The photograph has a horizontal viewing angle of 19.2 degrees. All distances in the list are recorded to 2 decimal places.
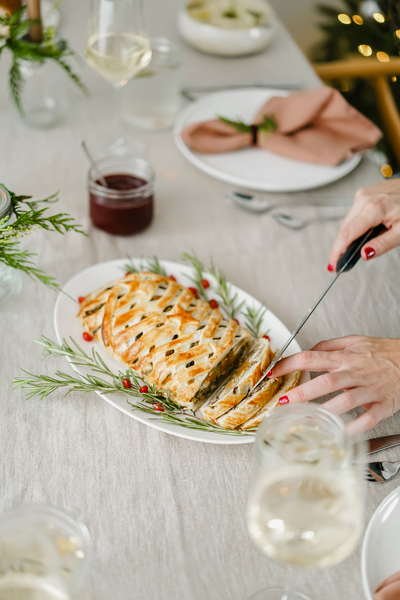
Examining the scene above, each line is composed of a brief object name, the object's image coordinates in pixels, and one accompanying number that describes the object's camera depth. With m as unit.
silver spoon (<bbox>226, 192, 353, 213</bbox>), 1.49
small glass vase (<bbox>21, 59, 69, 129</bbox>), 1.52
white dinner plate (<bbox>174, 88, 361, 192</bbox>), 1.51
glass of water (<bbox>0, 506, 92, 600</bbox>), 0.82
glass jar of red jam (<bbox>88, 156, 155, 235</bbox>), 1.41
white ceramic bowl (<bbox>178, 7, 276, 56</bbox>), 1.71
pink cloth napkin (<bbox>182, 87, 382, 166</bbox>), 1.54
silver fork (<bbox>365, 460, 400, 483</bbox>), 1.22
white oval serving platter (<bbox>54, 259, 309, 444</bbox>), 1.22
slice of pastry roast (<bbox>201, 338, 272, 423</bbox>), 1.23
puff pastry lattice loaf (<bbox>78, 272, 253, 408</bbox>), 1.24
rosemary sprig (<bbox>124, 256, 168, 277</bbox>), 1.37
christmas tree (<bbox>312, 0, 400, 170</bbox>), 2.08
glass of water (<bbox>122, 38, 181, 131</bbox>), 1.55
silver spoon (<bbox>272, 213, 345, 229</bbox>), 1.48
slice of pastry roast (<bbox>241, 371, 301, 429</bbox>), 1.22
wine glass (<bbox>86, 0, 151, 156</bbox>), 1.43
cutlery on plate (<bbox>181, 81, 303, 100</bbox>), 1.66
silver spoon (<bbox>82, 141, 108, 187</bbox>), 1.42
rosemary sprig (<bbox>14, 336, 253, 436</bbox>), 1.23
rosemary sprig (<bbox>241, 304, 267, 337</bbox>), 1.33
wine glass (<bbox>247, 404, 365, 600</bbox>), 0.83
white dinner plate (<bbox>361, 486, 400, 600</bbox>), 1.13
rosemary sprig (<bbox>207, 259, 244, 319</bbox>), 1.35
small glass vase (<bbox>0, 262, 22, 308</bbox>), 1.32
